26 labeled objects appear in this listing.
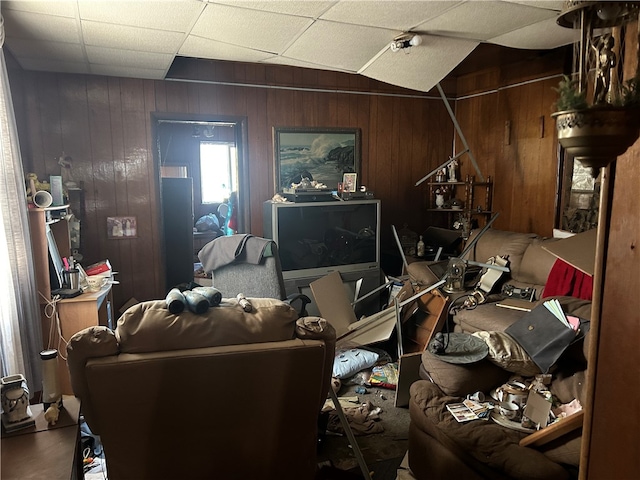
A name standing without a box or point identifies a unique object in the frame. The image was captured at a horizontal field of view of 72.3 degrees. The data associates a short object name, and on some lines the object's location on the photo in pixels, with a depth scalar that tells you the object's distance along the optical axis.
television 4.23
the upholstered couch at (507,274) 3.31
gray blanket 3.45
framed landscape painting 4.58
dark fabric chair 3.41
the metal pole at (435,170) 4.78
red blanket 3.19
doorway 4.41
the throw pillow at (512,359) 2.38
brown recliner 1.58
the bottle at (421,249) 4.76
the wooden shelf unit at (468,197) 4.81
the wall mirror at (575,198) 3.76
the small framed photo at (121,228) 4.03
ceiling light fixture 2.74
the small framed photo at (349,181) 4.62
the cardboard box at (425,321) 3.59
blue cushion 3.33
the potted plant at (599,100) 0.80
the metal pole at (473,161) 4.43
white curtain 2.30
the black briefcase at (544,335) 2.39
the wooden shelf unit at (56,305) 2.79
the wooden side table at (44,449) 1.26
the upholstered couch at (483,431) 1.75
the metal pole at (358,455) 2.07
